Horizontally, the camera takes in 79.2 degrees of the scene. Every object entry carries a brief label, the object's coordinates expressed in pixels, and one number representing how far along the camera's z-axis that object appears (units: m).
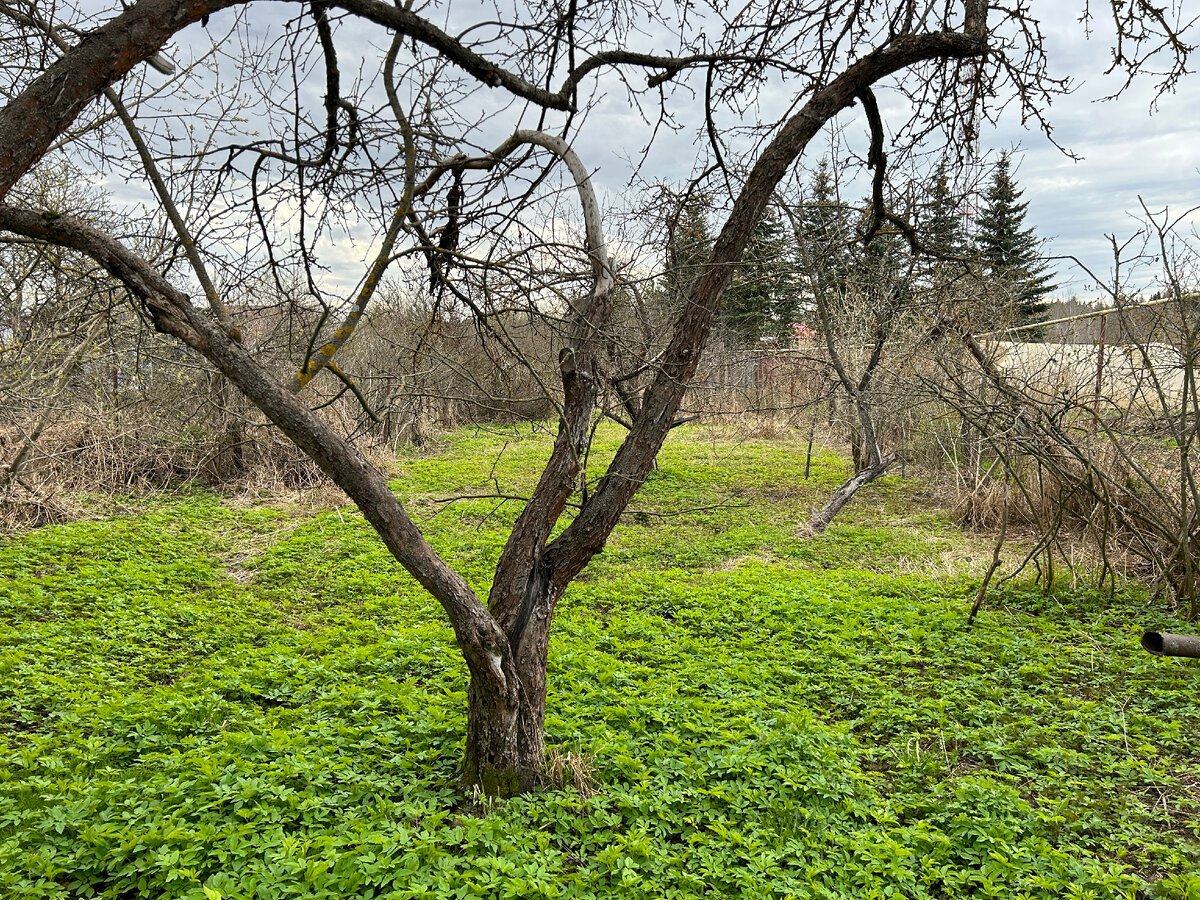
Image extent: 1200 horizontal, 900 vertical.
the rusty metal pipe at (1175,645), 3.65
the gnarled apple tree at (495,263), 3.05
